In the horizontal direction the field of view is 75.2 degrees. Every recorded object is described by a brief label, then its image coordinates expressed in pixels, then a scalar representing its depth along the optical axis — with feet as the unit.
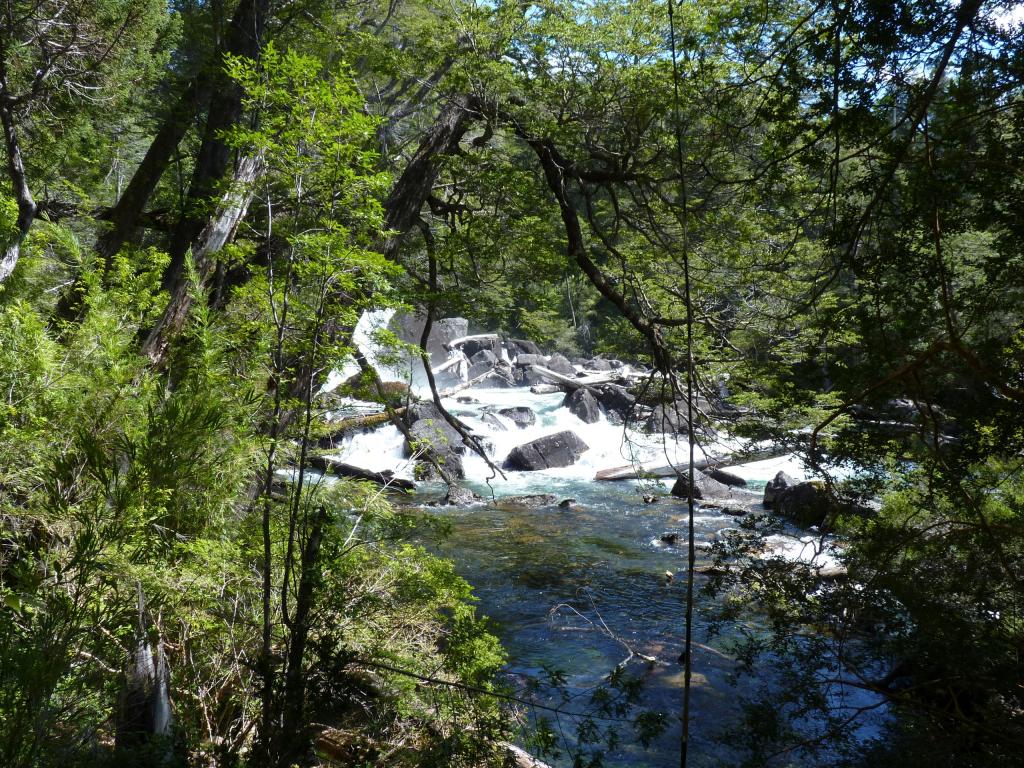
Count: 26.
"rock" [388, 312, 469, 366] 77.87
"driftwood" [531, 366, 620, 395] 65.91
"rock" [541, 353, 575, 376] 83.20
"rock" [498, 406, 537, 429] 59.88
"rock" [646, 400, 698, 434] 41.07
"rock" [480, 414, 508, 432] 57.82
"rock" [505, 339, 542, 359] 91.82
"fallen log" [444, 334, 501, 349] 84.29
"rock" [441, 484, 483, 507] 39.81
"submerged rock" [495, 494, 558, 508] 40.96
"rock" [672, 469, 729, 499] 41.14
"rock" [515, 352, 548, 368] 84.13
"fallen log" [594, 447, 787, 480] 44.86
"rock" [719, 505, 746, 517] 37.82
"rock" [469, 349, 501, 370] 85.23
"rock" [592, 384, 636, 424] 62.66
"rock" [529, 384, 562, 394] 72.64
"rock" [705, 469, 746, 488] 45.37
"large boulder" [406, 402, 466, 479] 44.86
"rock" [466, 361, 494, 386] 82.69
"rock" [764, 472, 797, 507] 39.19
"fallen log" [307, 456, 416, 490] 38.80
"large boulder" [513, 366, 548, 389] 79.05
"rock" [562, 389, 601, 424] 61.87
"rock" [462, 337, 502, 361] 87.51
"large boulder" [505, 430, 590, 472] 51.57
